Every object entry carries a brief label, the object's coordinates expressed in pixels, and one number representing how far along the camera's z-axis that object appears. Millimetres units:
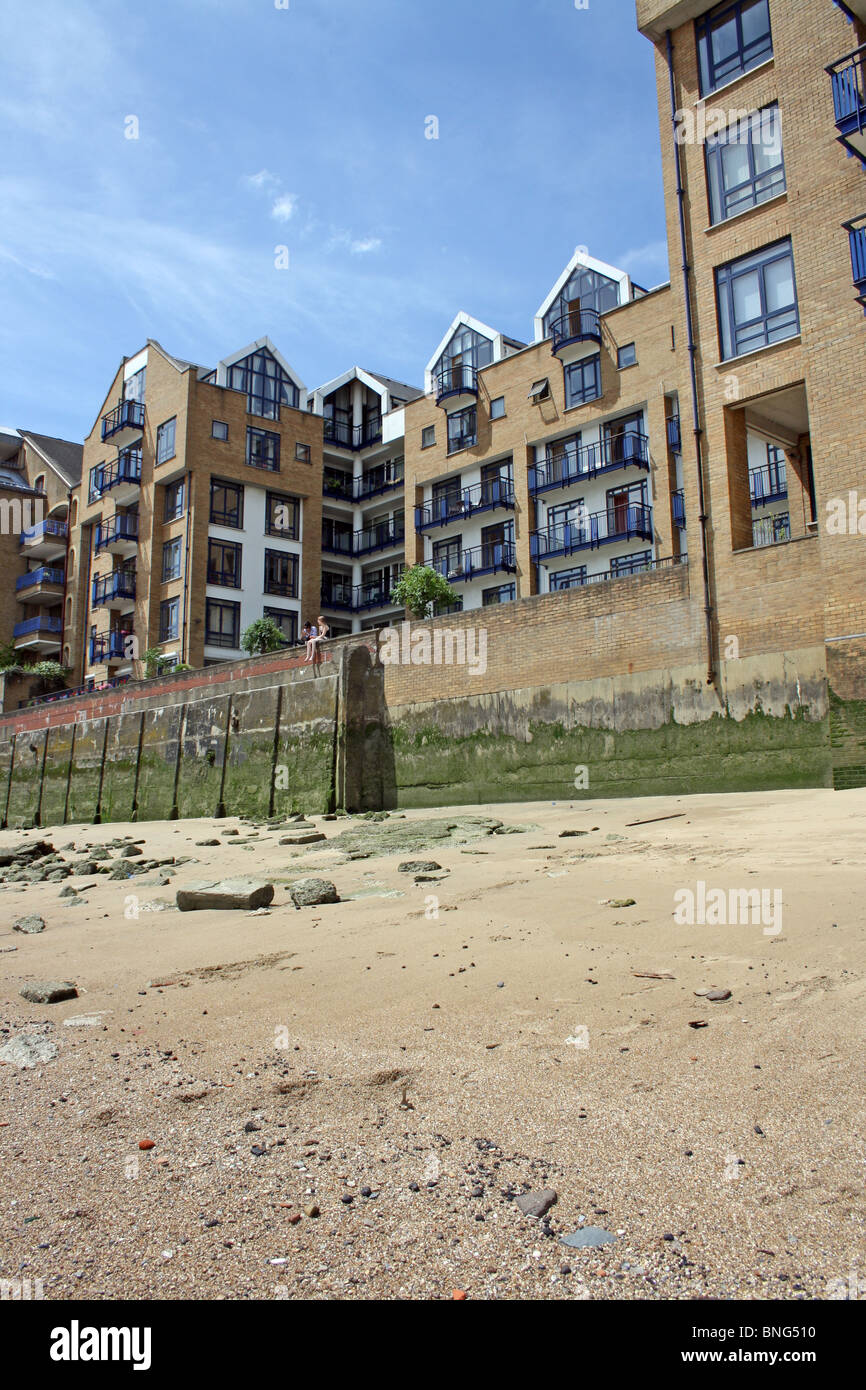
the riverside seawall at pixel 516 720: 12945
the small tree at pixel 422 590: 30750
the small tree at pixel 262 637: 33531
